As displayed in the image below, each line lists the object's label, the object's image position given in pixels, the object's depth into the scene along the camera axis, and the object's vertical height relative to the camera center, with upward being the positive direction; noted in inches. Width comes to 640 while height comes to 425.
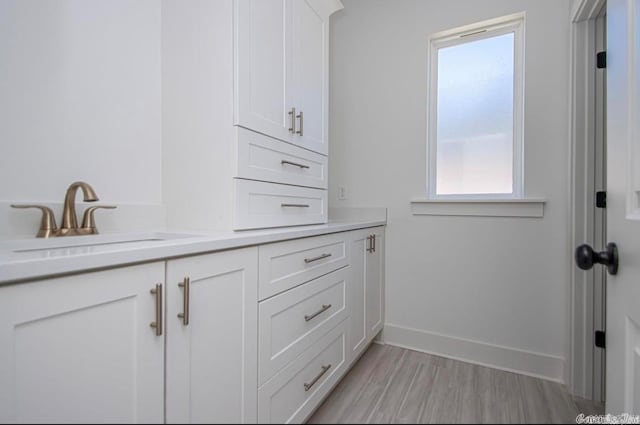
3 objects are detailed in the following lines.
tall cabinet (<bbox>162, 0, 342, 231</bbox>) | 35.7 +13.0
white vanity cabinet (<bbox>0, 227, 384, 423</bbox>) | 12.5 -7.7
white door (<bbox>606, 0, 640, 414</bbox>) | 20.1 +0.8
